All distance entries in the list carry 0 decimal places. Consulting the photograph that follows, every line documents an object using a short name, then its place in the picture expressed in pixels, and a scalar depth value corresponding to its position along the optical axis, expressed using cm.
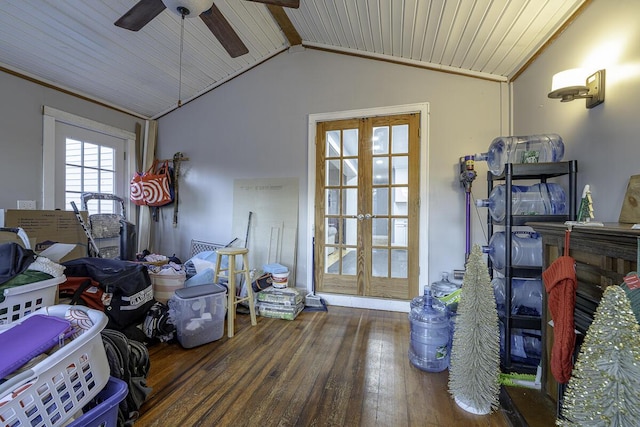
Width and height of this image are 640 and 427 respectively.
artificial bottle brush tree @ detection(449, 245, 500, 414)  142
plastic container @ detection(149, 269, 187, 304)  252
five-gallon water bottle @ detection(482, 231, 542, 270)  169
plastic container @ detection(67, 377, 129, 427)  94
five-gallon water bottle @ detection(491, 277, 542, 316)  173
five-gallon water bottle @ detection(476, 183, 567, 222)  166
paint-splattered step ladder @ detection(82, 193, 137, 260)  297
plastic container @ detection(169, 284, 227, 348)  206
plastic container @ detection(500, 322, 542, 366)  171
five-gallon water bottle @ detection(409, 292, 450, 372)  185
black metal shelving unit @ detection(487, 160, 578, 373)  158
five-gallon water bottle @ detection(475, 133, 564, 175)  172
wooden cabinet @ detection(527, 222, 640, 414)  86
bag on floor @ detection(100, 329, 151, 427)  134
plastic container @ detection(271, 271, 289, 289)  285
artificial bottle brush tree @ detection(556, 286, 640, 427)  62
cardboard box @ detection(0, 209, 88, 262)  234
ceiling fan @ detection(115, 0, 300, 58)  169
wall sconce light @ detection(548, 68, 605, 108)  147
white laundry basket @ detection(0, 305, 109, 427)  76
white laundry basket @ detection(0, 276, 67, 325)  126
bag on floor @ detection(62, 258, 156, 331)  193
